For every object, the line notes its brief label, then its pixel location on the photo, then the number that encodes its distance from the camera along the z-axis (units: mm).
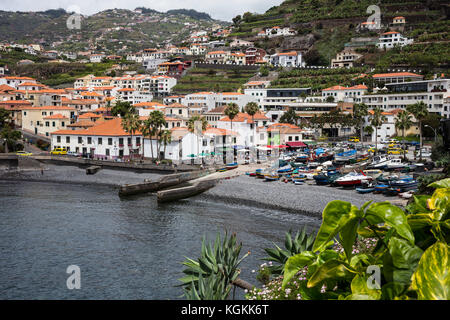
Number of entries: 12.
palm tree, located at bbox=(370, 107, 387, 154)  65500
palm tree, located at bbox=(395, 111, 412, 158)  64850
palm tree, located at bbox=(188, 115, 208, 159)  66500
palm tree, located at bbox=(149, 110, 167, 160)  63781
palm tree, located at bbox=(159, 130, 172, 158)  63950
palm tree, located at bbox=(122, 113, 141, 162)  66500
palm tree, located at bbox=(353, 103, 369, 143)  73750
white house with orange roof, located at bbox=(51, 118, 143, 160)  70625
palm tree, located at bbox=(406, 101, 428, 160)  60344
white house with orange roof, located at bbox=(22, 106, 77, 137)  86250
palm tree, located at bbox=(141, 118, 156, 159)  65150
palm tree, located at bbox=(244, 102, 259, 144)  69938
